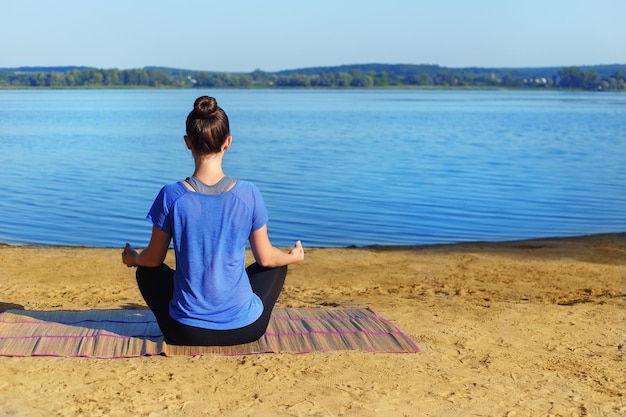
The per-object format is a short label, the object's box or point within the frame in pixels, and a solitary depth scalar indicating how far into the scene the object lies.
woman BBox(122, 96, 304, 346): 4.70
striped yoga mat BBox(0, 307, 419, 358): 5.11
